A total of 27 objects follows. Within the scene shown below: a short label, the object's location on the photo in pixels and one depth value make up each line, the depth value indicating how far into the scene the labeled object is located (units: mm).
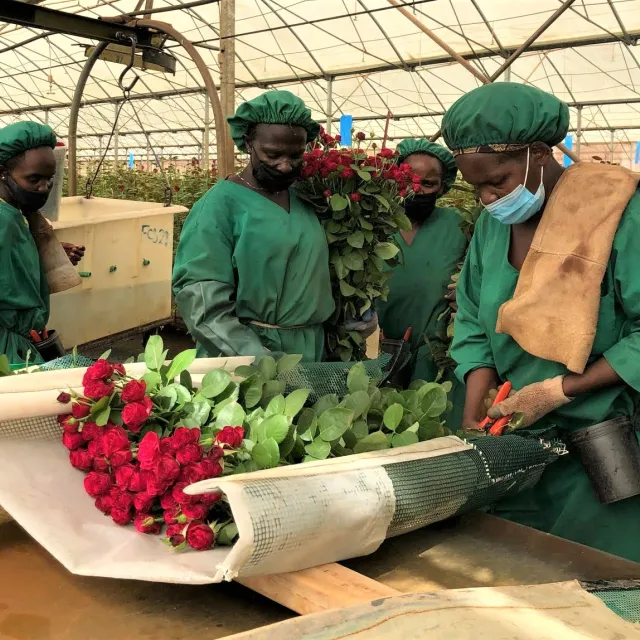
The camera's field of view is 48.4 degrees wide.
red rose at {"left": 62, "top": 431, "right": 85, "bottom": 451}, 1400
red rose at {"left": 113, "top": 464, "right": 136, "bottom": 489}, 1256
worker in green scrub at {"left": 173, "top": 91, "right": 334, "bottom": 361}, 2256
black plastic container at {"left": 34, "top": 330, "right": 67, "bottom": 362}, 3130
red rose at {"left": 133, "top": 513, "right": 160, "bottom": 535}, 1234
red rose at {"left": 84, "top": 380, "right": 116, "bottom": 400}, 1399
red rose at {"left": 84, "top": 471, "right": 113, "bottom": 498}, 1297
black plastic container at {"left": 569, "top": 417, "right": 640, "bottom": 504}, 1729
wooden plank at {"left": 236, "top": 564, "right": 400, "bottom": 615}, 1077
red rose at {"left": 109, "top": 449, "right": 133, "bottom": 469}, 1314
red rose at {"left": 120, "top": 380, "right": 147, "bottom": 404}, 1386
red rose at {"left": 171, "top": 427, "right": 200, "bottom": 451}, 1258
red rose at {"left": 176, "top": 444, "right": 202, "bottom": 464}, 1236
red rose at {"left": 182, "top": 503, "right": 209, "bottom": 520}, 1188
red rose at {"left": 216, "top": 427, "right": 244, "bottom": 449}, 1289
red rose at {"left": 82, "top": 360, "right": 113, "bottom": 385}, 1422
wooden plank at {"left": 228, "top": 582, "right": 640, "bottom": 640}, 950
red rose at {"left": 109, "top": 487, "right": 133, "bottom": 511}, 1258
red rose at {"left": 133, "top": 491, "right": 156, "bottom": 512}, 1237
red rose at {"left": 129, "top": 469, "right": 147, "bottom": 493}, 1246
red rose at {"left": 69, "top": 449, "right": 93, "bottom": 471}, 1382
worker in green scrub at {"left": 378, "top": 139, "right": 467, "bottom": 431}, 3199
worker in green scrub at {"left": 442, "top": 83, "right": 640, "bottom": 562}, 1684
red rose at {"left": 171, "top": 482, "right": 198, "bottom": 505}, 1199
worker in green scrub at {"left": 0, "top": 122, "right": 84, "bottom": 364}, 2943
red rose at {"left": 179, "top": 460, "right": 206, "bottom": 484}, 1210
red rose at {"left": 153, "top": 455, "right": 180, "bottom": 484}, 1215
